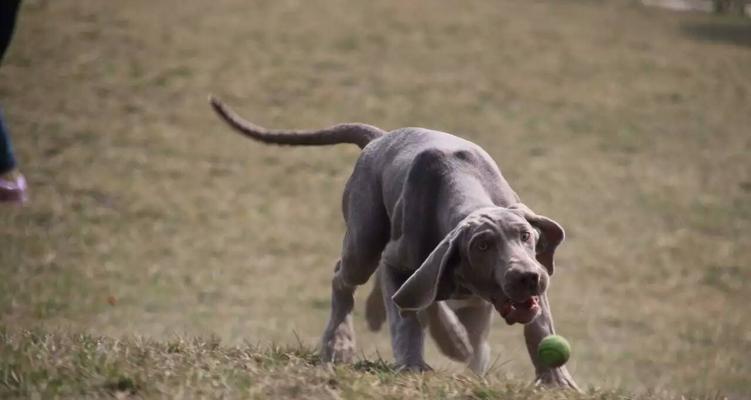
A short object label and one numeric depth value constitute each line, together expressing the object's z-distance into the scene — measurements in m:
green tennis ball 8.62
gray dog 8.27
